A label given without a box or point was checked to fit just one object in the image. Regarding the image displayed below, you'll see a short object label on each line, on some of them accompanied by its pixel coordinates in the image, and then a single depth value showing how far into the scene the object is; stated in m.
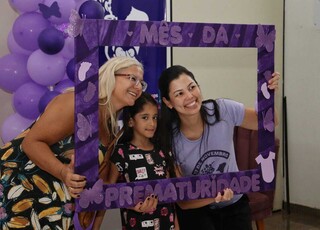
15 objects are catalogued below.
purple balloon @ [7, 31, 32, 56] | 2.39
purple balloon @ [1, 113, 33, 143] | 2.35
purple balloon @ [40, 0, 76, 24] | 2.29
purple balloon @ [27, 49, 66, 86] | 2.32
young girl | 1.50
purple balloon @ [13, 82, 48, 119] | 2.34
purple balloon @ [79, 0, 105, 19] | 2.16
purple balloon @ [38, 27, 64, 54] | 2.27
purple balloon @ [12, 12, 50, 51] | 2.30
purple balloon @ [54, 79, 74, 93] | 2.38
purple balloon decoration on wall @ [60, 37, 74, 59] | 2.38
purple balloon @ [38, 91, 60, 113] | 2.30
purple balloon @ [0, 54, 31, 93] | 2.34
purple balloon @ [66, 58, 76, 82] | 2.33
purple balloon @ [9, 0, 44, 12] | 2.33
